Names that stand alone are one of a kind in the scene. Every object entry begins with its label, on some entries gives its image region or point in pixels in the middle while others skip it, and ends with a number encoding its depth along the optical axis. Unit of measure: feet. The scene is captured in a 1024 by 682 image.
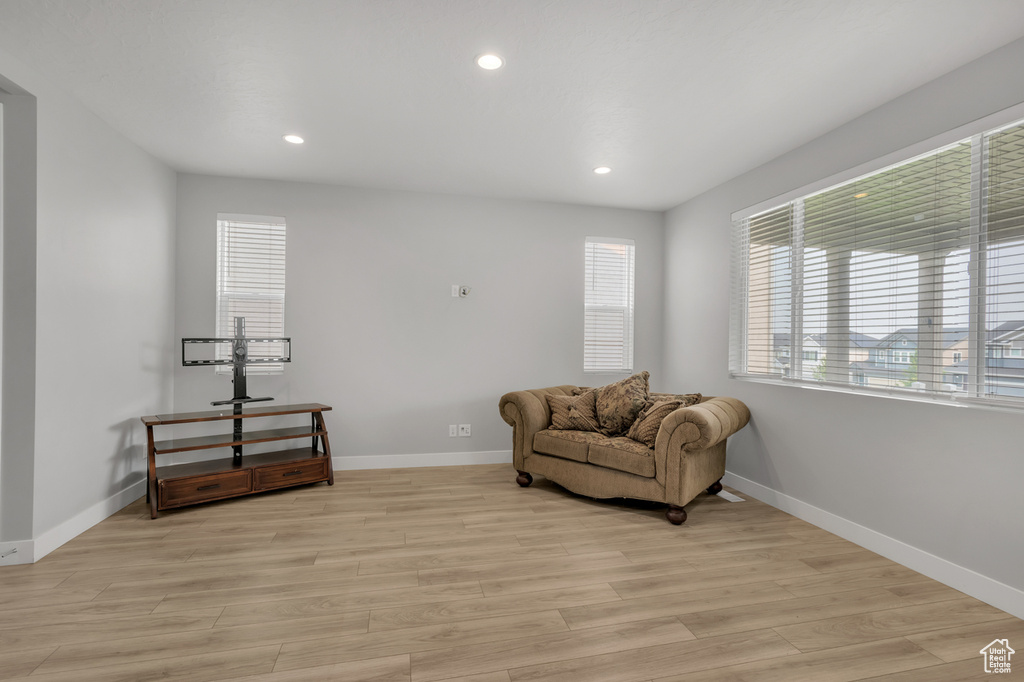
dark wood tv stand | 10.75
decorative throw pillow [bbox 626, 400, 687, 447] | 11.38
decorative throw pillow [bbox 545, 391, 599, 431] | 12.88
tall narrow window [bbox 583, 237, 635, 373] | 16.29
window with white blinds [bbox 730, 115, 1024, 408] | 7.45
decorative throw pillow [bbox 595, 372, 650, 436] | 12.47
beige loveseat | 10.39
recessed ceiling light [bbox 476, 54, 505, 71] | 7.69
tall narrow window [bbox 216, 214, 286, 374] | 13.69
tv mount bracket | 12.41
